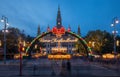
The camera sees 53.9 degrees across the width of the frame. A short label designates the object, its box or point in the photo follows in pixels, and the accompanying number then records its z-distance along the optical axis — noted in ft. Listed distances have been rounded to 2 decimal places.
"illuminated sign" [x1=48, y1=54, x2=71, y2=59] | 139.77
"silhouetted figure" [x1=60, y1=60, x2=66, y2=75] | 41.86
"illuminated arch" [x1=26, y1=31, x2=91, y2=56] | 154.11
